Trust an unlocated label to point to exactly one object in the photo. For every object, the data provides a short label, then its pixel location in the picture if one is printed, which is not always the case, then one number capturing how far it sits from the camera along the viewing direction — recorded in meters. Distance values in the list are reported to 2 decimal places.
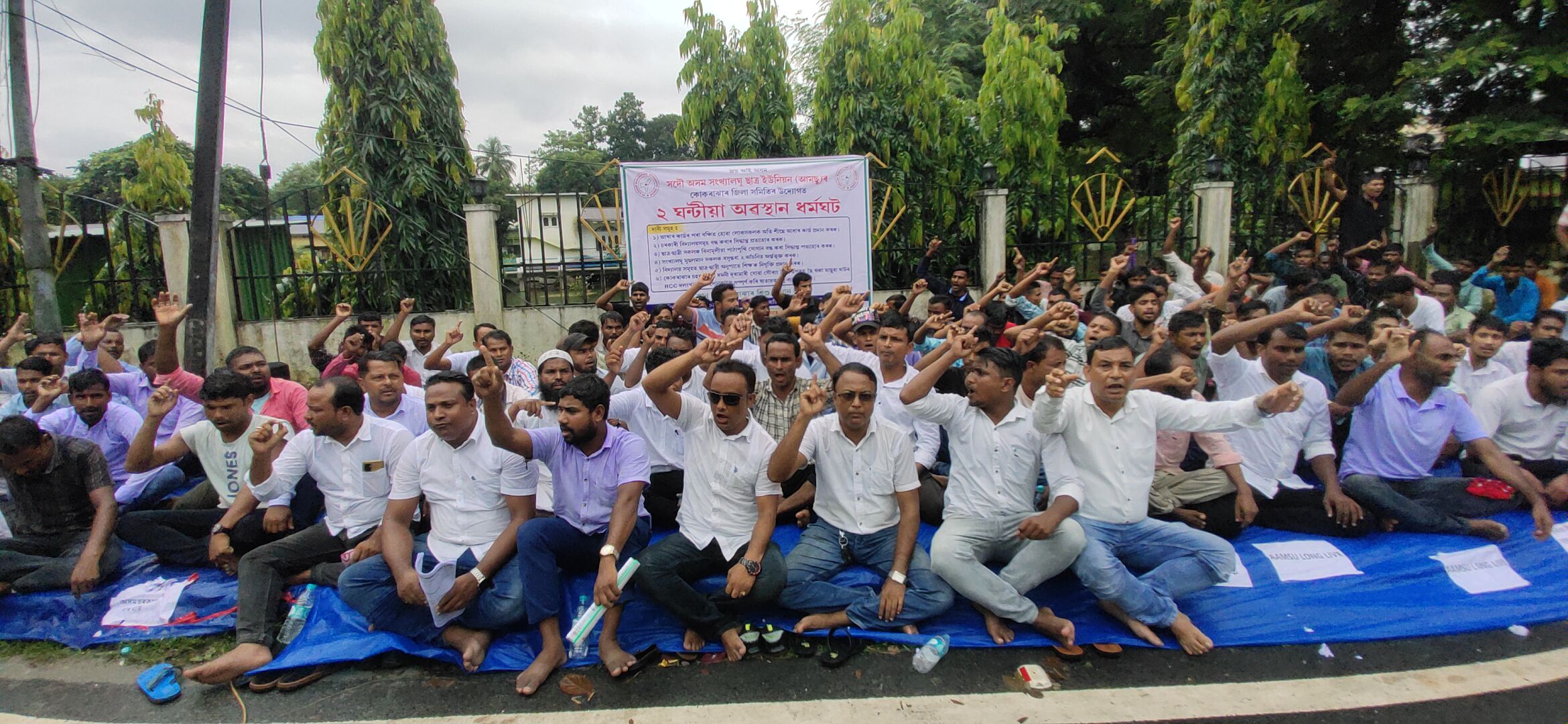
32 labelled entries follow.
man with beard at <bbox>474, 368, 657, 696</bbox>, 3.58
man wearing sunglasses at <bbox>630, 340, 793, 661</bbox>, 3.70
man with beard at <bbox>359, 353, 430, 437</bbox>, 4.58
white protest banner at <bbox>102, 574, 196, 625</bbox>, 4.07
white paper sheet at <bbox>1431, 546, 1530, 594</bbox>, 4.07
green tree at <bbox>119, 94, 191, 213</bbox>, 12.71
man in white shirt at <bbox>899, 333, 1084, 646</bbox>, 3.67
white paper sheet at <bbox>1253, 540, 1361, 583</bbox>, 4.11
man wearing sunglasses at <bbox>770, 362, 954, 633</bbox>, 3.75
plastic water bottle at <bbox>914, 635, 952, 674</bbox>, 3.56
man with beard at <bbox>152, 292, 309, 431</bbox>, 4.75
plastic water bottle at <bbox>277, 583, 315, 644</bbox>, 3.81
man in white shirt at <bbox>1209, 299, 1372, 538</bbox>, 4.41
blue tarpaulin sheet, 3.73
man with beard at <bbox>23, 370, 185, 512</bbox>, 4.70
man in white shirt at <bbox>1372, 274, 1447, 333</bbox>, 5.87
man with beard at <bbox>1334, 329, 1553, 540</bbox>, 4.37
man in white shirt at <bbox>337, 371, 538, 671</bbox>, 3.69
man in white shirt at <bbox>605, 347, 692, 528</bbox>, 4.79
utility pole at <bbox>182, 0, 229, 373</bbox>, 5.60
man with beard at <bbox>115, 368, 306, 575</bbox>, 4.12
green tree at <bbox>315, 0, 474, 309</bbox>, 9.39
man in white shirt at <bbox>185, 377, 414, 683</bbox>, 3.92
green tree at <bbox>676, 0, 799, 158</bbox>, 10.23
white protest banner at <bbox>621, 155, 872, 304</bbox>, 8.20
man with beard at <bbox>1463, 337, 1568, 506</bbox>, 4.49
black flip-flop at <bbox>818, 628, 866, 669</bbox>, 3.63
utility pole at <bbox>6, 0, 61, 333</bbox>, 6.82
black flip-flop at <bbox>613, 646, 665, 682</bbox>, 3.59
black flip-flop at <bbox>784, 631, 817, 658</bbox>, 3.73
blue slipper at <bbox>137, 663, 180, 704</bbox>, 3.51
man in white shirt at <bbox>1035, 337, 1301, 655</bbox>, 3.64
